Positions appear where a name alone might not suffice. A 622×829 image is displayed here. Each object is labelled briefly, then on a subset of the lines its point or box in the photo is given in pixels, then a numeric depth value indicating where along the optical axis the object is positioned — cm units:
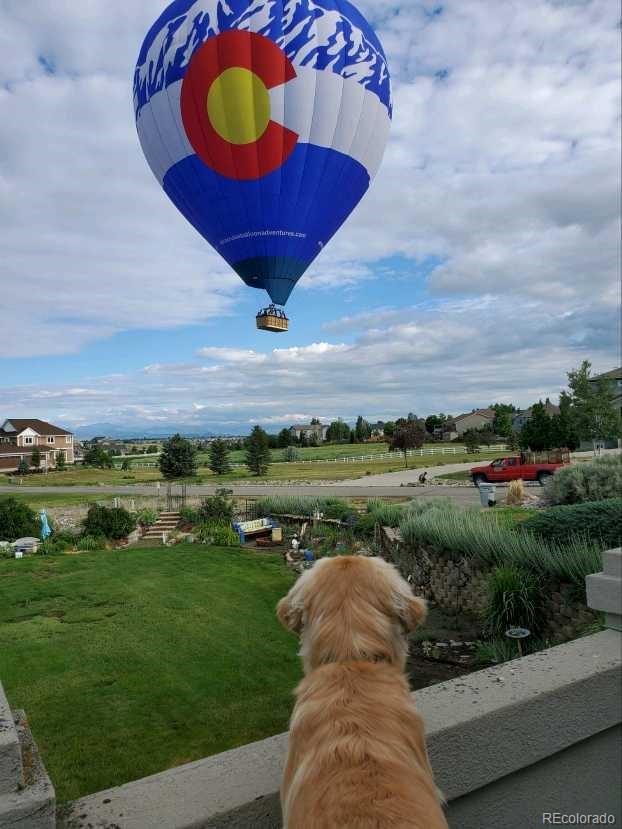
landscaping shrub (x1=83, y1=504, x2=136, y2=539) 2050
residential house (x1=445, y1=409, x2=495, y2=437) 11515
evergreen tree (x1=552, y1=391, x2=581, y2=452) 4394
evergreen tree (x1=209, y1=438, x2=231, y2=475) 5916
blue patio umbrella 1925
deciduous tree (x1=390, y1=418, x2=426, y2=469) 5044
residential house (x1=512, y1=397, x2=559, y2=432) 8119
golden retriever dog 150
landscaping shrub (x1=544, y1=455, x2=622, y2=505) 1359
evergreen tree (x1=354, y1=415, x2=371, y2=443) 10528
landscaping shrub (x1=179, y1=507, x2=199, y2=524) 2227
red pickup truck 3019
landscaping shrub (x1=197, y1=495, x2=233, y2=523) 2167
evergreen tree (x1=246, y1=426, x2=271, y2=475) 5428
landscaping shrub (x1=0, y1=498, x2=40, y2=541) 1916
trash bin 1964
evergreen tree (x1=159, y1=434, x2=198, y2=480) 5275
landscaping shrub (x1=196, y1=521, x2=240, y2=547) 1825
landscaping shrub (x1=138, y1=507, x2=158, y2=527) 2295
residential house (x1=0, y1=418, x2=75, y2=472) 7819
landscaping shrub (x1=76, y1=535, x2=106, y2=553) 1864
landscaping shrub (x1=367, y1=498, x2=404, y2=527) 1606
